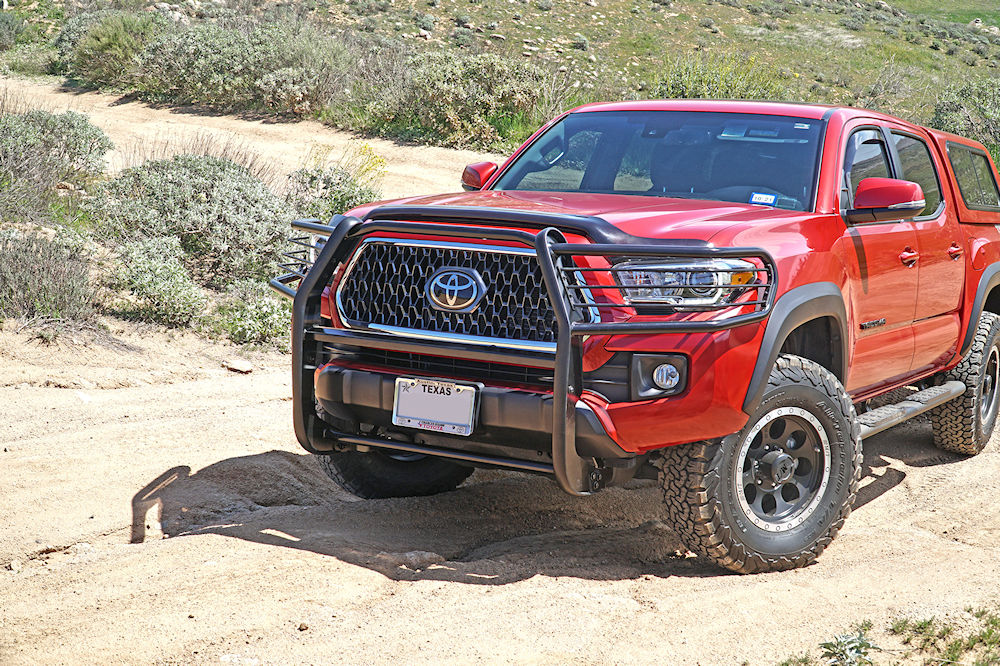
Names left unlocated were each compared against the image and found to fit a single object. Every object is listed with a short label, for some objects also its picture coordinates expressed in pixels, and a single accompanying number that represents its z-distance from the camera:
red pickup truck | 3.46
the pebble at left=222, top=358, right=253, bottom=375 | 7.49
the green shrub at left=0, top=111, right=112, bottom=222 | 9.19
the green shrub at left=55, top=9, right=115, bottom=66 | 22.83
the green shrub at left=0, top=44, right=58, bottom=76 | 22.89
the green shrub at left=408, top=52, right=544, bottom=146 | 16.97
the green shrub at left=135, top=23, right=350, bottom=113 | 18.23
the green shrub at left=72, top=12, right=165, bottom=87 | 20.73
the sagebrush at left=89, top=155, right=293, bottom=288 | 9.32
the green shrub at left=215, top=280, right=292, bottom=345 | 8.12
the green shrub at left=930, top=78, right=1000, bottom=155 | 16.07
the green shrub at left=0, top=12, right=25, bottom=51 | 25.81
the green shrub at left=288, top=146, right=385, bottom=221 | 10.91
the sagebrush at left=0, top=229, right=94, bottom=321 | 7.34
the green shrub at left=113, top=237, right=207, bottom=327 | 8.04
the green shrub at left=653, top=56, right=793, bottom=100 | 16.27
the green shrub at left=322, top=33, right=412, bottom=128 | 17.75
